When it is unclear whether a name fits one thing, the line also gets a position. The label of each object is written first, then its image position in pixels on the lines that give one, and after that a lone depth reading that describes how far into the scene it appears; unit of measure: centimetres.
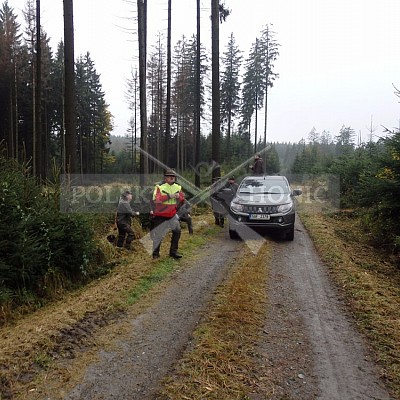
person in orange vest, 777
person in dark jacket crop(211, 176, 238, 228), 1184
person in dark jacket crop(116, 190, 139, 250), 903
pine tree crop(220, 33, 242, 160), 4561
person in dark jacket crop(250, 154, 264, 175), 1590
